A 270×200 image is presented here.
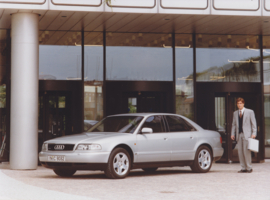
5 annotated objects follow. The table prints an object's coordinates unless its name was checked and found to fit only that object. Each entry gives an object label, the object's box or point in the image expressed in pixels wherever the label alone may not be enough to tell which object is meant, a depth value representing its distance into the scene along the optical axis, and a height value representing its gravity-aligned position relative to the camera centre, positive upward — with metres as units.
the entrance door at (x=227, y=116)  15.74 -0.14
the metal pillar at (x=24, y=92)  13.00 +0.56
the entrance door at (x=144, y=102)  16.25 +0.34
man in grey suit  12.33 -0.55
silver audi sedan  10.16 -0.79
